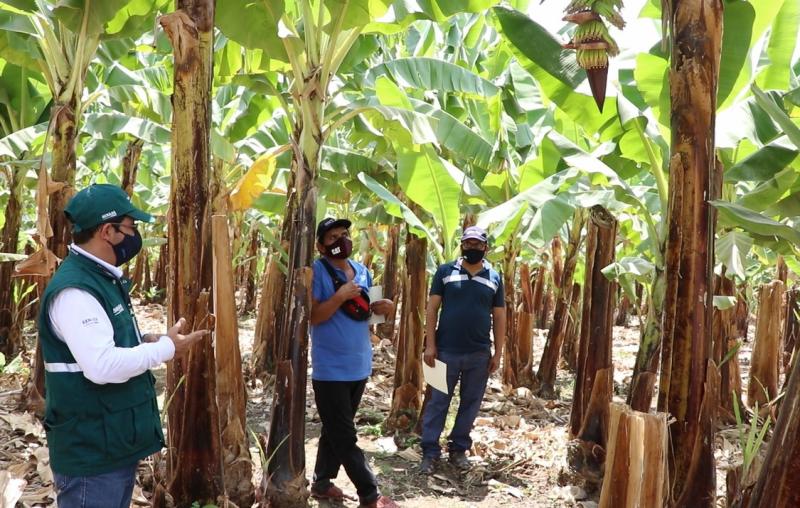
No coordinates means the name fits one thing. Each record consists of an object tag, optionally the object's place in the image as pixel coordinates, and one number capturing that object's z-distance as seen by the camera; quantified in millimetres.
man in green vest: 2613
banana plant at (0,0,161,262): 5680
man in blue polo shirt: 5879
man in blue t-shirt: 4492
